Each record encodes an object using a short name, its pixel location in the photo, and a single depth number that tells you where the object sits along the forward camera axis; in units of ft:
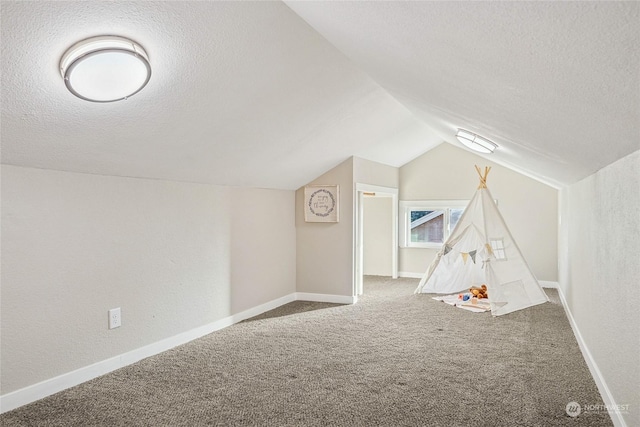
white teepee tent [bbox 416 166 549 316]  16.29
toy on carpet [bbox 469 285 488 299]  18.39
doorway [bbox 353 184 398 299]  20.94
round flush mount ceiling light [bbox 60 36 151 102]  6.30
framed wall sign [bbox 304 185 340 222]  18.01
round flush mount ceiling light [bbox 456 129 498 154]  12.84
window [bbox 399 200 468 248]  23.54
